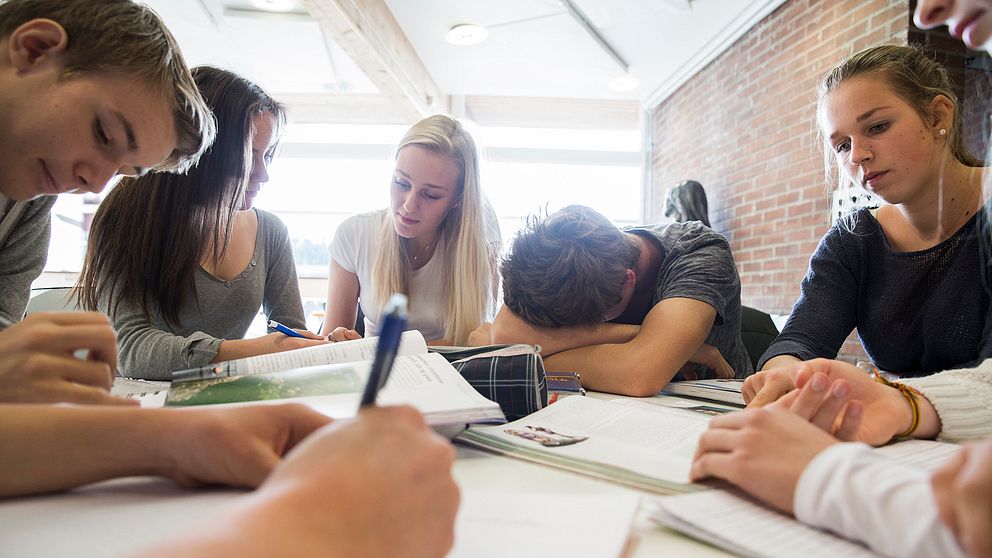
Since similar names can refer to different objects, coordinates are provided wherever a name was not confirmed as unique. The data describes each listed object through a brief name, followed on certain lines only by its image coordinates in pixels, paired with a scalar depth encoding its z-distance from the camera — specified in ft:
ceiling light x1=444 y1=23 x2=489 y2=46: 15.11
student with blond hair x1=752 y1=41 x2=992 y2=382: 4.05
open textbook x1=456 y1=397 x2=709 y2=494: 2.05
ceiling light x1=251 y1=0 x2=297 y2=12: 13.79
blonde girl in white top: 6.25
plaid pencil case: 2.94
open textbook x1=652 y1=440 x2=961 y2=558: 1.44
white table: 1.38
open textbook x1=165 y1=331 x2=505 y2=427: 2.22
